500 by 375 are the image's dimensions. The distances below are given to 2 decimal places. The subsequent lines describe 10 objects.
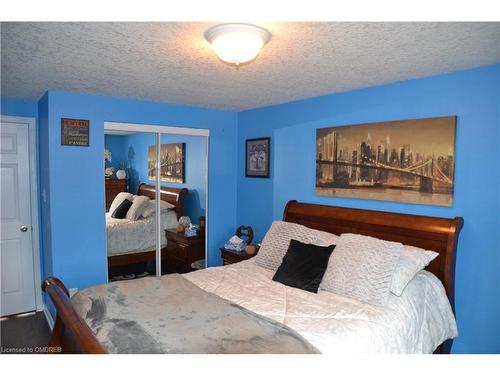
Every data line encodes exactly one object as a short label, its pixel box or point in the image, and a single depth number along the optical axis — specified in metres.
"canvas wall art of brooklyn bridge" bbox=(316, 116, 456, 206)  2.39
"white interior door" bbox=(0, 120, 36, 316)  3.42
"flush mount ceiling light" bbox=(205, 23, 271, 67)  1.62
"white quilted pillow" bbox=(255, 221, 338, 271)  2.75
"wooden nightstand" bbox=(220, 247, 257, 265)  3.49
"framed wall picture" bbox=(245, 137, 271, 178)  3.81
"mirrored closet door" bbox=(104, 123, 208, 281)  3.47
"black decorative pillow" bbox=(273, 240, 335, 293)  2.37
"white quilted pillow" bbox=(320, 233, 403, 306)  2.12
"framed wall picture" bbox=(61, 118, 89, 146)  3.07
